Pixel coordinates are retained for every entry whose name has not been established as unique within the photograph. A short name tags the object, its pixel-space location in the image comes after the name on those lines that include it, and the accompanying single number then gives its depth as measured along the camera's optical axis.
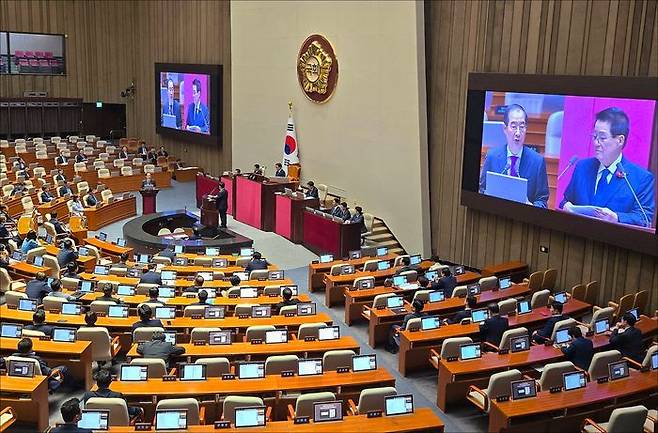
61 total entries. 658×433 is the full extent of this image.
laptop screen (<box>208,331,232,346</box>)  9.41
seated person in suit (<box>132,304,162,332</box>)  9.59
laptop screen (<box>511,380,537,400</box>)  7.80
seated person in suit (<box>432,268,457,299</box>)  12.38
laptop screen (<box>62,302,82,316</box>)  10.48
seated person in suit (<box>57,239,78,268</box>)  13.66
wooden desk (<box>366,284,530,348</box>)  11.20
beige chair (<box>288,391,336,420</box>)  7.28
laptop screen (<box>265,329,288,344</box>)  9.49
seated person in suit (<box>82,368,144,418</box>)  7.30
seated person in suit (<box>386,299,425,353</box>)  10.36
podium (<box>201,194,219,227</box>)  18.12
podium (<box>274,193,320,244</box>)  17.66
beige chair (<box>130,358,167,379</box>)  8.07
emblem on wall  19.39
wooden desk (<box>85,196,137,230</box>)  18.95
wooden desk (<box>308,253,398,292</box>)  14.16
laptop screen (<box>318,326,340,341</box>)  9.66
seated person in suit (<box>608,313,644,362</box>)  9.45
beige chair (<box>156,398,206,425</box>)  7.04
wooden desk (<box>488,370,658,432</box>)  7.62
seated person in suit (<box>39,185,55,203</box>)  19.33
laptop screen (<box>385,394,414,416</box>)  7.27
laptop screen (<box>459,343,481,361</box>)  9.02
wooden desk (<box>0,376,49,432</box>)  7.75
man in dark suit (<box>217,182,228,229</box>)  18.00
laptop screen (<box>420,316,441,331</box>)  10.21
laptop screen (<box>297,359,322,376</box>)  8.36
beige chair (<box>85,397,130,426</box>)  6.98
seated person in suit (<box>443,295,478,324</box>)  10.70
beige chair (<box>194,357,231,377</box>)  8.20
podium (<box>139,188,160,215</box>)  20.16
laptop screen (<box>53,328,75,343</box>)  9.26
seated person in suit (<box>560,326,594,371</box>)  9.02
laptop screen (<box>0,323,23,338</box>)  9.35
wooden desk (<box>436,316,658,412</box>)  8.84
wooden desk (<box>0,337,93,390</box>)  8.98
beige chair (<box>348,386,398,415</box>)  7.41
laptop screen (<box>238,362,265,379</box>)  8.18
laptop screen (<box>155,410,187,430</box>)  6.77
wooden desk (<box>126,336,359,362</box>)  8.98
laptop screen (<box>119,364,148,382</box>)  7.96
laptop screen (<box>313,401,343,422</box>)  7.11
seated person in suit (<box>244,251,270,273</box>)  13.87
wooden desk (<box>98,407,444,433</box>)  6.85
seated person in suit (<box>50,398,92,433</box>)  6.37
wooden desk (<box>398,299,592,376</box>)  10.04
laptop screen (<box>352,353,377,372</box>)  8.53
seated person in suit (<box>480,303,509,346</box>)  10.02
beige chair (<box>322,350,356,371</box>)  8.55
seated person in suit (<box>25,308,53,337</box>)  9.38
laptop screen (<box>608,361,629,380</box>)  8.40
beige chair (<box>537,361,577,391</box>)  8.13
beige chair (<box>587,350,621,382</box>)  8.58
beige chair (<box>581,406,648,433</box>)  6.99
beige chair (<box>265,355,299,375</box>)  8.34
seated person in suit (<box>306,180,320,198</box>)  18.11
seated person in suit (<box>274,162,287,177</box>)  20.77
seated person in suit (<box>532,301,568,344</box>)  10.09
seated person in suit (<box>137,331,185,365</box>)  8.67
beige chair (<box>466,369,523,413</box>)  7.95
